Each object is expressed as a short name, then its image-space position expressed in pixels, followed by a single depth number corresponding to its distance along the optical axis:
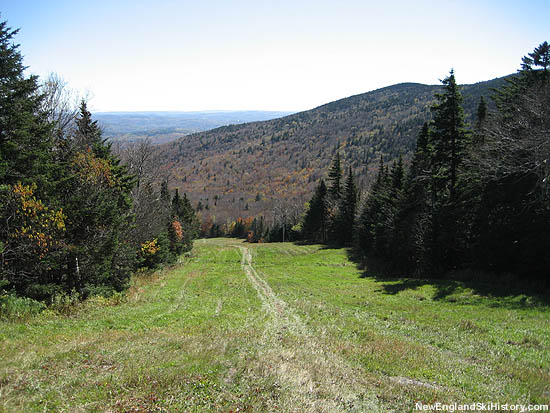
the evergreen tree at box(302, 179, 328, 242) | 71.00
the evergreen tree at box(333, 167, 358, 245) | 61.84
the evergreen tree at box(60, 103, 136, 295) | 18.50
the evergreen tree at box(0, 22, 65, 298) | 14.27
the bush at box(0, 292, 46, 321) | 12.97
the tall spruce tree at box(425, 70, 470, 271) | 26.64
